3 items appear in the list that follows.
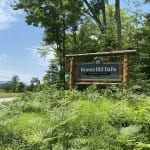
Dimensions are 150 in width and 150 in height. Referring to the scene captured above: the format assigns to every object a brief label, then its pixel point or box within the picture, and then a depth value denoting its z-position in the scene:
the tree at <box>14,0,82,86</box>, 14.92
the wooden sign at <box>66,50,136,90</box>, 4.78
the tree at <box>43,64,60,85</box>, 15.25
